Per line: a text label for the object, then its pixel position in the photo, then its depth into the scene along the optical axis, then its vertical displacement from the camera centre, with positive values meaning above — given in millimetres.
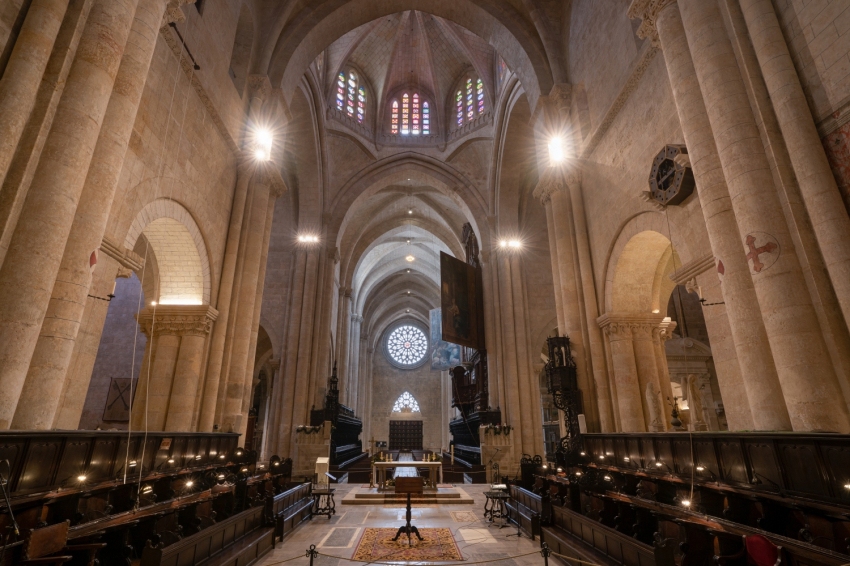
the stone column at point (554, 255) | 10844 +4361
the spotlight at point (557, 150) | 11026 +6690
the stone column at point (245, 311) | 9250 +2648
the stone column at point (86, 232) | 4320 +2107
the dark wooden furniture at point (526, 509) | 6090 -1033
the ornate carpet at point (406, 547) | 5289 -1308
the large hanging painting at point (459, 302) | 17578 +5254
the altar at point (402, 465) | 10282 -704
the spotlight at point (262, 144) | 10234 +6426
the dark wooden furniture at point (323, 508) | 7875 -1147
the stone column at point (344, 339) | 22531 +4843
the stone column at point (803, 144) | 4332 +2908
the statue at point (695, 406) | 8196 +560
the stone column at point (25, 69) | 4184 +3498
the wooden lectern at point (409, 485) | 6363 -634
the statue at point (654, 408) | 8120 +496
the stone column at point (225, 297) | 8664 +2826
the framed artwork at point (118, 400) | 14328 +1247
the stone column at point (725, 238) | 4836 +2236
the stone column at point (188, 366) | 8156 +1344
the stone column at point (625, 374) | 8836 +1208
